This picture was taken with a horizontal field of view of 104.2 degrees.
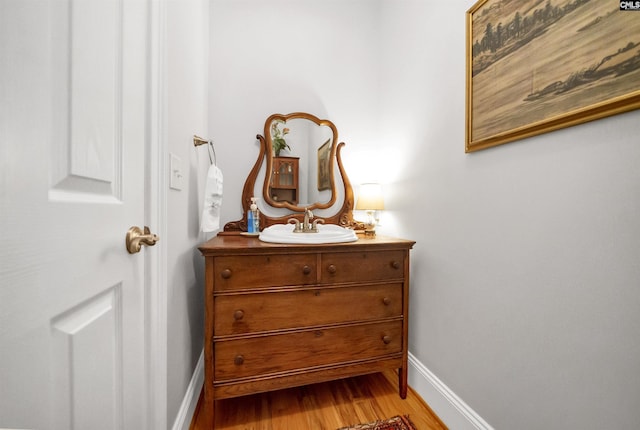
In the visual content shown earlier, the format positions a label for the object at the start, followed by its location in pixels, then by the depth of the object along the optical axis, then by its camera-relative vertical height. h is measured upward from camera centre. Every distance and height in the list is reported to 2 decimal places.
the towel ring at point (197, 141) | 1.27 +0.37
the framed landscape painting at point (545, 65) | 0.67 +0.48
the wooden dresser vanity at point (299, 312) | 1.13 -0.49
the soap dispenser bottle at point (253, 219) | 1.62 -0.04
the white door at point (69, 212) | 0.33 +0.00
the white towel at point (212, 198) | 1.27 +0.07
